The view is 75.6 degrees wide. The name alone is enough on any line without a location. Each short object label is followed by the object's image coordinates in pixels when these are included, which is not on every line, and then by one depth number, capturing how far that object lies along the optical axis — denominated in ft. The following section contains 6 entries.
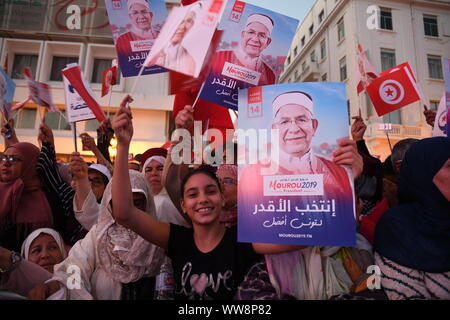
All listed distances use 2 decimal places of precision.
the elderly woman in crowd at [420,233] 4.28
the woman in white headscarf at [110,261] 5.29
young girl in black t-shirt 4.71
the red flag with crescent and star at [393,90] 9.00
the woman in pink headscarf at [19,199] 6.73
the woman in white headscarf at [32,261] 4.94
